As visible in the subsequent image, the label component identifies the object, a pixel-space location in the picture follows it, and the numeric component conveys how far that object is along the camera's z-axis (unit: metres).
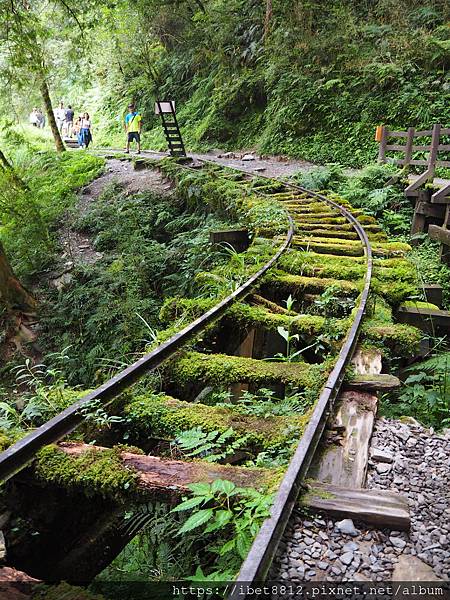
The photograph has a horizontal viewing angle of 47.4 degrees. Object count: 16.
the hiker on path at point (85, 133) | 24.83
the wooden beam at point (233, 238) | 7.55
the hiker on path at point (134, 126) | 20.19
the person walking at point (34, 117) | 32.97
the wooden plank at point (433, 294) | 5.82
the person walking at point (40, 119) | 33.31
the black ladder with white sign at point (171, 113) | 17.20
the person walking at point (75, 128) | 30.87
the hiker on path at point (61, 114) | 30.70
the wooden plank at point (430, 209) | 9.67
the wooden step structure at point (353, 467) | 2.22
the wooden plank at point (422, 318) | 5.03
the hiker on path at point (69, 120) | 30.36
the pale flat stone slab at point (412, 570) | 1.92
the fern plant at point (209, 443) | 2.66
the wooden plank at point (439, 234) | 8.49
